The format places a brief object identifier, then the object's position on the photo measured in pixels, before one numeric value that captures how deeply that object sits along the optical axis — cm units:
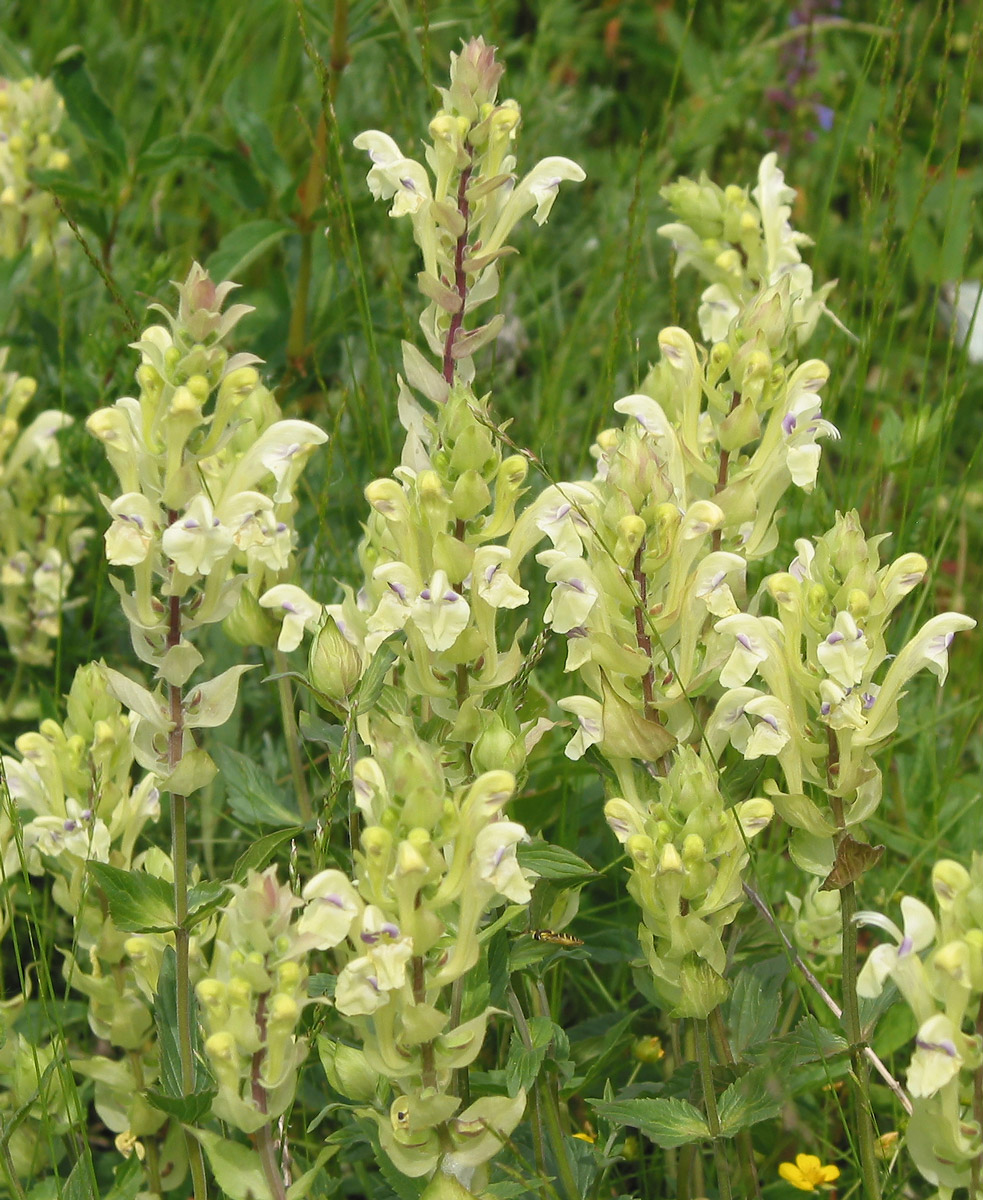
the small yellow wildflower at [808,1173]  135
